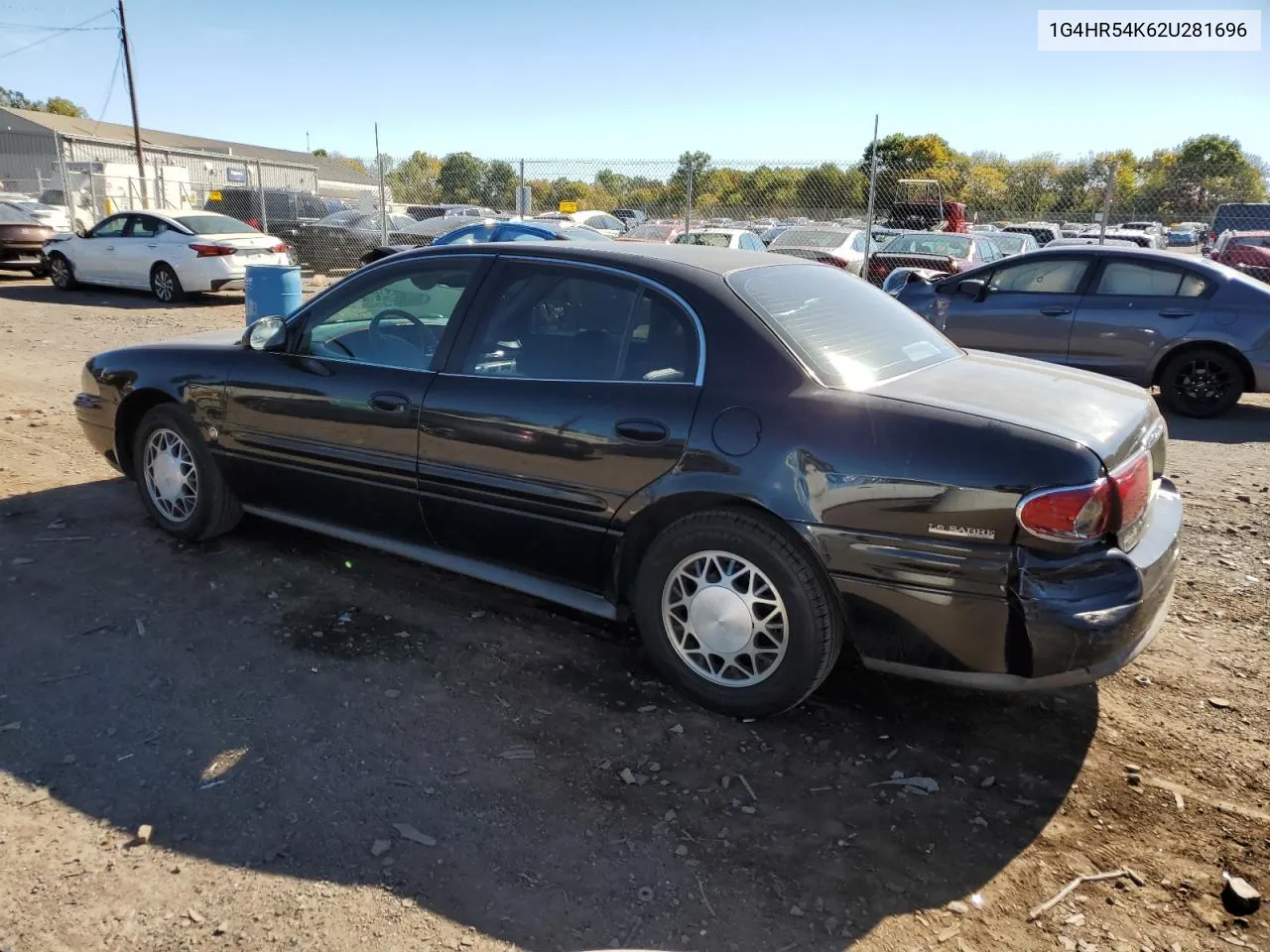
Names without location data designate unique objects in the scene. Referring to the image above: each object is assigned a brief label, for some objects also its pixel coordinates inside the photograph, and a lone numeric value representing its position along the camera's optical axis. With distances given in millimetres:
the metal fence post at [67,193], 21703
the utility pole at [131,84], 29438
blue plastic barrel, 8523
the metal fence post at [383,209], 17234
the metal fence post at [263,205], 19648
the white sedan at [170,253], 14867
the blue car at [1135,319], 8312
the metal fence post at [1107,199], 13273
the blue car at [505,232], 12453
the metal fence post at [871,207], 12872
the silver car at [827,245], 14688
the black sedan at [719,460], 2854
